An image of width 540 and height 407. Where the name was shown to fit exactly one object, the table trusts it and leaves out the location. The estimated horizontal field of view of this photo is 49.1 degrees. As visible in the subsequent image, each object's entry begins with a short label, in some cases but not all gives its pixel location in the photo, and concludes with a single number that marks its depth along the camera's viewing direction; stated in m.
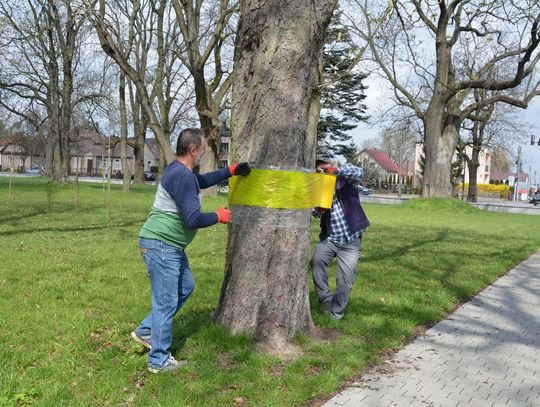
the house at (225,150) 60.12
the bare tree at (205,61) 22.41
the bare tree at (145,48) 21.16
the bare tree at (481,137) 46.62
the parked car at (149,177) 76.06
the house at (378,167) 82.99
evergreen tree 49.81
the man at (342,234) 6.01
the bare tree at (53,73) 31.69
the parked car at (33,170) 87.54
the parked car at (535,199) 58.82
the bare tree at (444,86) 26.95
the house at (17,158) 98.47
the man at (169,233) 4.24
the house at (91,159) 99.88
